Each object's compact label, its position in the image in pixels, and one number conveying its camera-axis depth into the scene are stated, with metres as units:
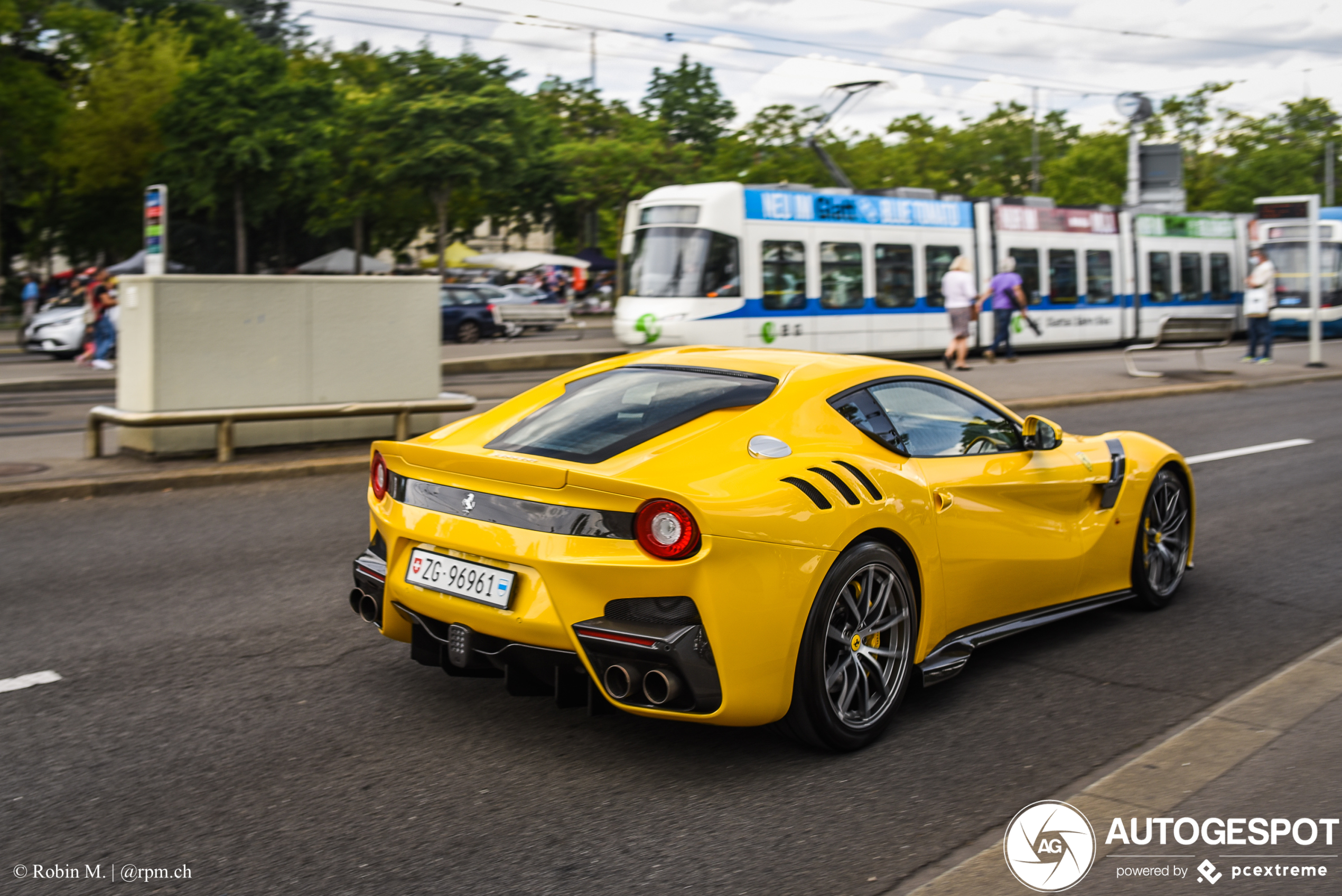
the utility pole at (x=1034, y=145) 67.62
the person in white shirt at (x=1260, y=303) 20.45
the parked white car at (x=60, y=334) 24.02
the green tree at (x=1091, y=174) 62.38
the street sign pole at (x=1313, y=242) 21.09
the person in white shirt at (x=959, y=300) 19.83
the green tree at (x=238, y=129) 47.59
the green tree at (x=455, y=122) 43.78
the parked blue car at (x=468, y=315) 31.23
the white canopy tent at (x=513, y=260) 66.88
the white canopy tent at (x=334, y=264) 54.47
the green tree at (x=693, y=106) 77.75
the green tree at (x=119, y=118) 47.94
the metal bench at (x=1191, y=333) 19.55
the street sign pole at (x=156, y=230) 11.90
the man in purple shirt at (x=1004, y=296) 21.50
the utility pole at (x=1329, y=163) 64.56
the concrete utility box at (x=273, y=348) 9.63
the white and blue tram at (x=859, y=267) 21.28
